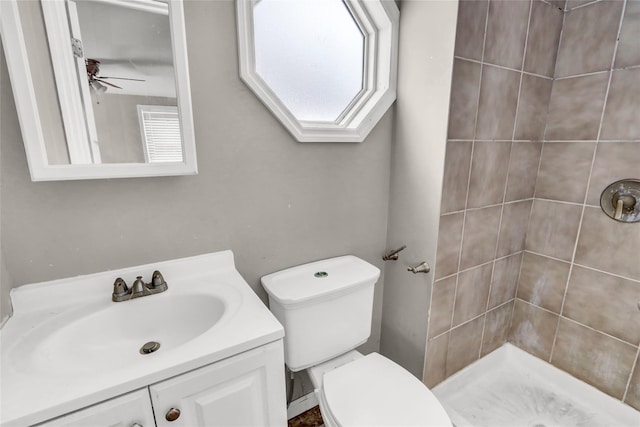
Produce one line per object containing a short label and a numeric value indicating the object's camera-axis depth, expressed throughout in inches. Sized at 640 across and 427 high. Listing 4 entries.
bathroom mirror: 31.3
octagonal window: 45.1
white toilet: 39.6
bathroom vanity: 25.1
